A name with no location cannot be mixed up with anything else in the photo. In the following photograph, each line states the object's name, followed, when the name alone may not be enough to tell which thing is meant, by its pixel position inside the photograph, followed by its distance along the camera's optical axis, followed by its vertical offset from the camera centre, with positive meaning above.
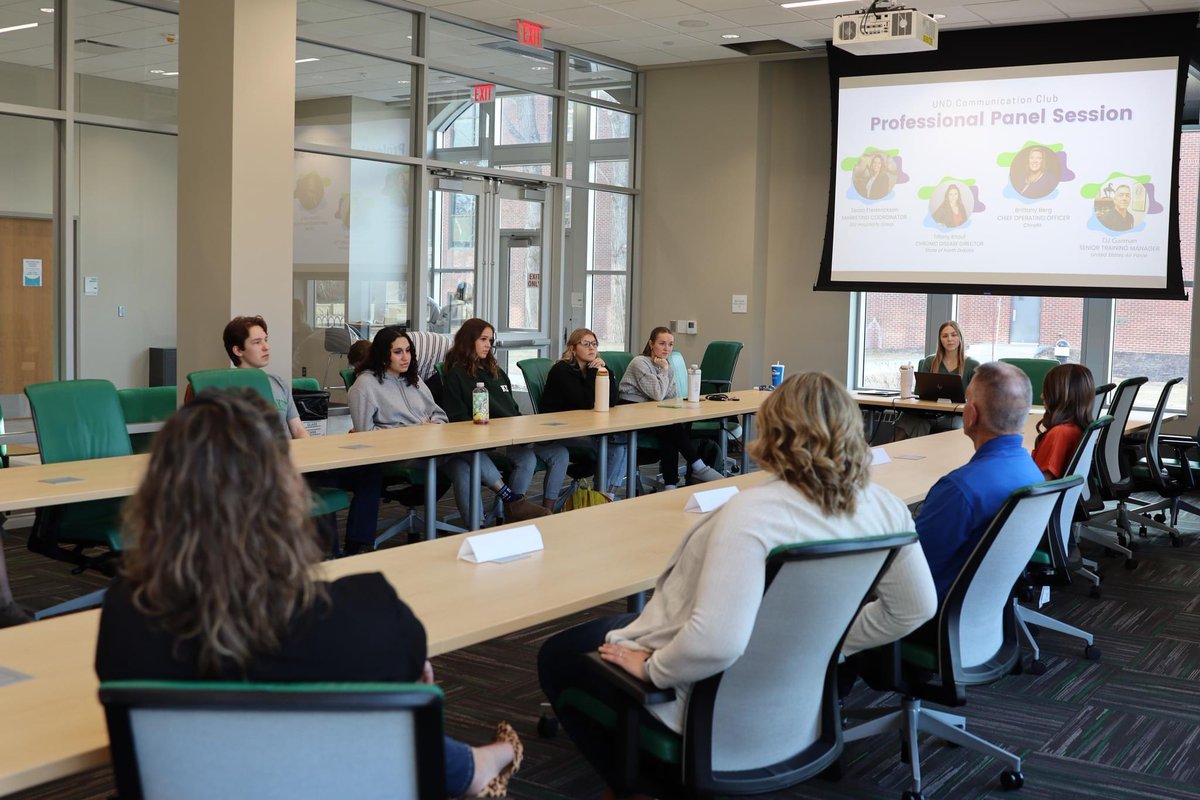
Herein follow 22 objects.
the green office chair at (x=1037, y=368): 7.45 -0.27
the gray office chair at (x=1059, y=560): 3.80 -0.80
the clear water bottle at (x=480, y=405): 5.77 -0.45
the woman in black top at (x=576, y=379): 6.59 -0.36
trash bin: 6.93 -0.58
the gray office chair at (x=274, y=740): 1.34 -0.52
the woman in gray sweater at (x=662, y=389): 7.17 -0.45
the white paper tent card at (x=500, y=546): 2.85 -0.59
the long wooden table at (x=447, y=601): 1.69 -0.62
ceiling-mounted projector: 6.25 +1.61
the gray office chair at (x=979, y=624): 2.78 -0.76
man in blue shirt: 3.00 -0.42
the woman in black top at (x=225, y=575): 1.50 -0.35
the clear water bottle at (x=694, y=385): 7.13 -0.41
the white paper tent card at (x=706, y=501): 3.62 -0.57
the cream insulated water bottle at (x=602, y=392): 6.45 -0.42
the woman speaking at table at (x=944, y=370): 7.86 -0.31
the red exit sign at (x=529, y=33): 8.62 +2.14
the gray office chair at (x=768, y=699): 2.13 -0.73
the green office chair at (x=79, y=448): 4.19 -0.56
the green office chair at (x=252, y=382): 4.93 -0.32
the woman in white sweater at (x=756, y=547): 2.09 -0.43
